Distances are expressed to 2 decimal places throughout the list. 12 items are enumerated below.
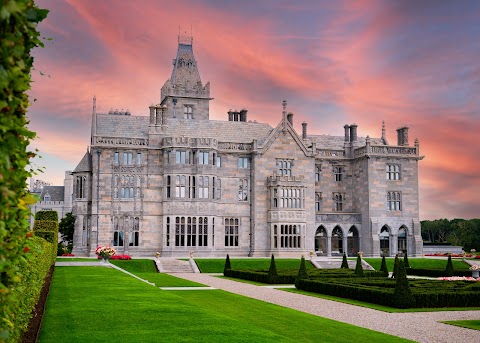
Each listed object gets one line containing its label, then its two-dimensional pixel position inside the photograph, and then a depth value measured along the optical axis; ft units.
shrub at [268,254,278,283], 119.03
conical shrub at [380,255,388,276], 130.62
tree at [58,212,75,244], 209.97
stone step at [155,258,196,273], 154.69
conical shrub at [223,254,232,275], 143.76
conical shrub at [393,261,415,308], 78.28
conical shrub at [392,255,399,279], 97.80
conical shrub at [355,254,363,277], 120.98
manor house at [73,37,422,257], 185.57
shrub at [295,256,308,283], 108.68
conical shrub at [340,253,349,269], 145.59
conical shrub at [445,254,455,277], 134.95
